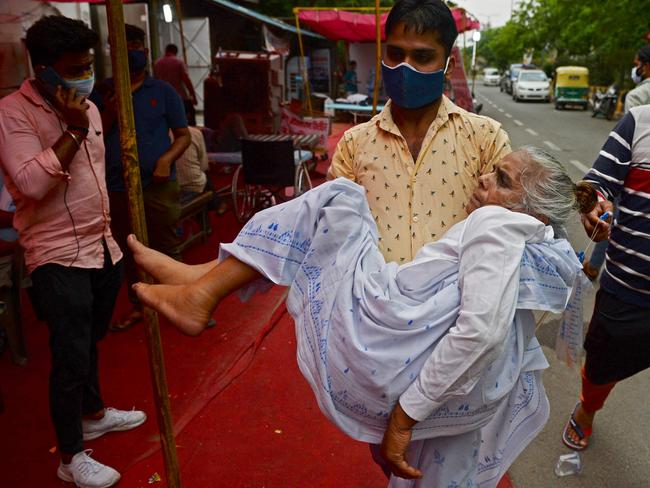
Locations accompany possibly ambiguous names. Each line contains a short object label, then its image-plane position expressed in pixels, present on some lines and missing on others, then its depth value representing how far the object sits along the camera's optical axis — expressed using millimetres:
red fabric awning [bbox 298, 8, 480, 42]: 12250
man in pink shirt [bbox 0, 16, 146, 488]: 2311
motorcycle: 20281
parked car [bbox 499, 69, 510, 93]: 40588
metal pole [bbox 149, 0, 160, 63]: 9906
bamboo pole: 1629
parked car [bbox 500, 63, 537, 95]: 37309
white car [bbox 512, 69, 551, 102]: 29406
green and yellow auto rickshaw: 24859
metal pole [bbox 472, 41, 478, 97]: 16906
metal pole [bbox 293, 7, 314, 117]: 12120
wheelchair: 6520
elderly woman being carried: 1424
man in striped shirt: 2367
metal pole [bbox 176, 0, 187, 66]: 7592
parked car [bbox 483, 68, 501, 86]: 54750
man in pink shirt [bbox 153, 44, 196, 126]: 9219
